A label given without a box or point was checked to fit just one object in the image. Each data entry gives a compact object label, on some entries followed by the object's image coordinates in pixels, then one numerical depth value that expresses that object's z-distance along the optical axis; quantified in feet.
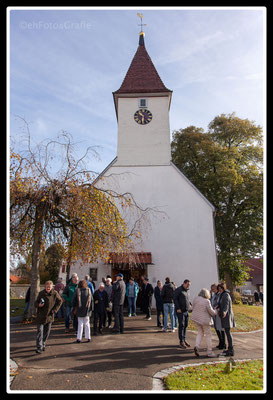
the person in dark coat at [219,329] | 25.81
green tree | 69.05
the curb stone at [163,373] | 16.65
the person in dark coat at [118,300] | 29.32
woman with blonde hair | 23.20
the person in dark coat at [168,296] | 29.81
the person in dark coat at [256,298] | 99.30
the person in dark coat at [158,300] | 33.68
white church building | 53.93
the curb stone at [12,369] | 17.32
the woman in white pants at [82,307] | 25.67
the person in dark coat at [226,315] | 23.53
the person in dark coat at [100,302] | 29.17
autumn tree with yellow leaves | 33.04
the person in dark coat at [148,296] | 38.91
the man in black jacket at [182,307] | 25.46
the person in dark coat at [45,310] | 22.59
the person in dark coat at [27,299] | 37.79
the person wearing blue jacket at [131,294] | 38.70
